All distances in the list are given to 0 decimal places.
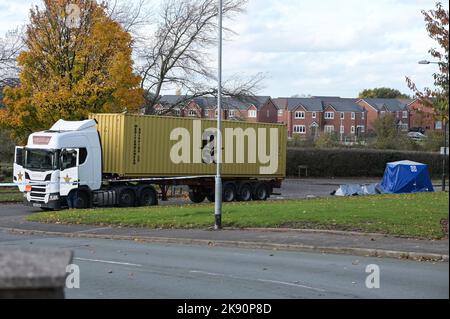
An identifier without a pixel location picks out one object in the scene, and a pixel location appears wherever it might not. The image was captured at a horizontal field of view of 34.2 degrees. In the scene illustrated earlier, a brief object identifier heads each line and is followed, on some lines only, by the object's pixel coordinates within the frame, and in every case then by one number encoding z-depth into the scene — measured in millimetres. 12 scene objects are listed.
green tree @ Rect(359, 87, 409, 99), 143875
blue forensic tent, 46375
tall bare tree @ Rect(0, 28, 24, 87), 43188
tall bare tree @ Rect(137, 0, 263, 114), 45031
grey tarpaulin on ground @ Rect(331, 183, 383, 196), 42281
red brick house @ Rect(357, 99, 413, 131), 117562
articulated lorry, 30328
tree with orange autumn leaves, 34031
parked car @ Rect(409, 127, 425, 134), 114662
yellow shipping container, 32156
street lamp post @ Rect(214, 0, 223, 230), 20453
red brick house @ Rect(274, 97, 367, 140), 116062
